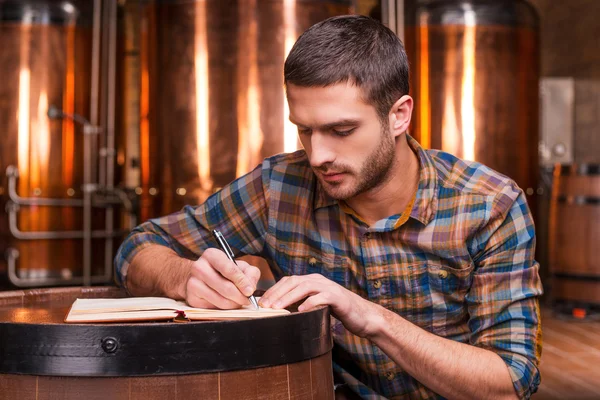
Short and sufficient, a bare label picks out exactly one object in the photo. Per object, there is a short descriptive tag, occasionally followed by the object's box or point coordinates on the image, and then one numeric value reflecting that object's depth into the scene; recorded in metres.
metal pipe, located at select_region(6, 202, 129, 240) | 5.97
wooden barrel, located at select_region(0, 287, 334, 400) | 1.30
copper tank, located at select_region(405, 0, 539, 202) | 5.67
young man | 1.72
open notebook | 1.39
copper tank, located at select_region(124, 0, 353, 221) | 4.61
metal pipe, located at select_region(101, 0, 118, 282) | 6.37
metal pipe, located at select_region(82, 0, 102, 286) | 6.19
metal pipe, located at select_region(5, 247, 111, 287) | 6.03
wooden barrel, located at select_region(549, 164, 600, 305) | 5.66
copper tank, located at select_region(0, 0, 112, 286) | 5.97
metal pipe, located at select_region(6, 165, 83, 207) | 5.95
